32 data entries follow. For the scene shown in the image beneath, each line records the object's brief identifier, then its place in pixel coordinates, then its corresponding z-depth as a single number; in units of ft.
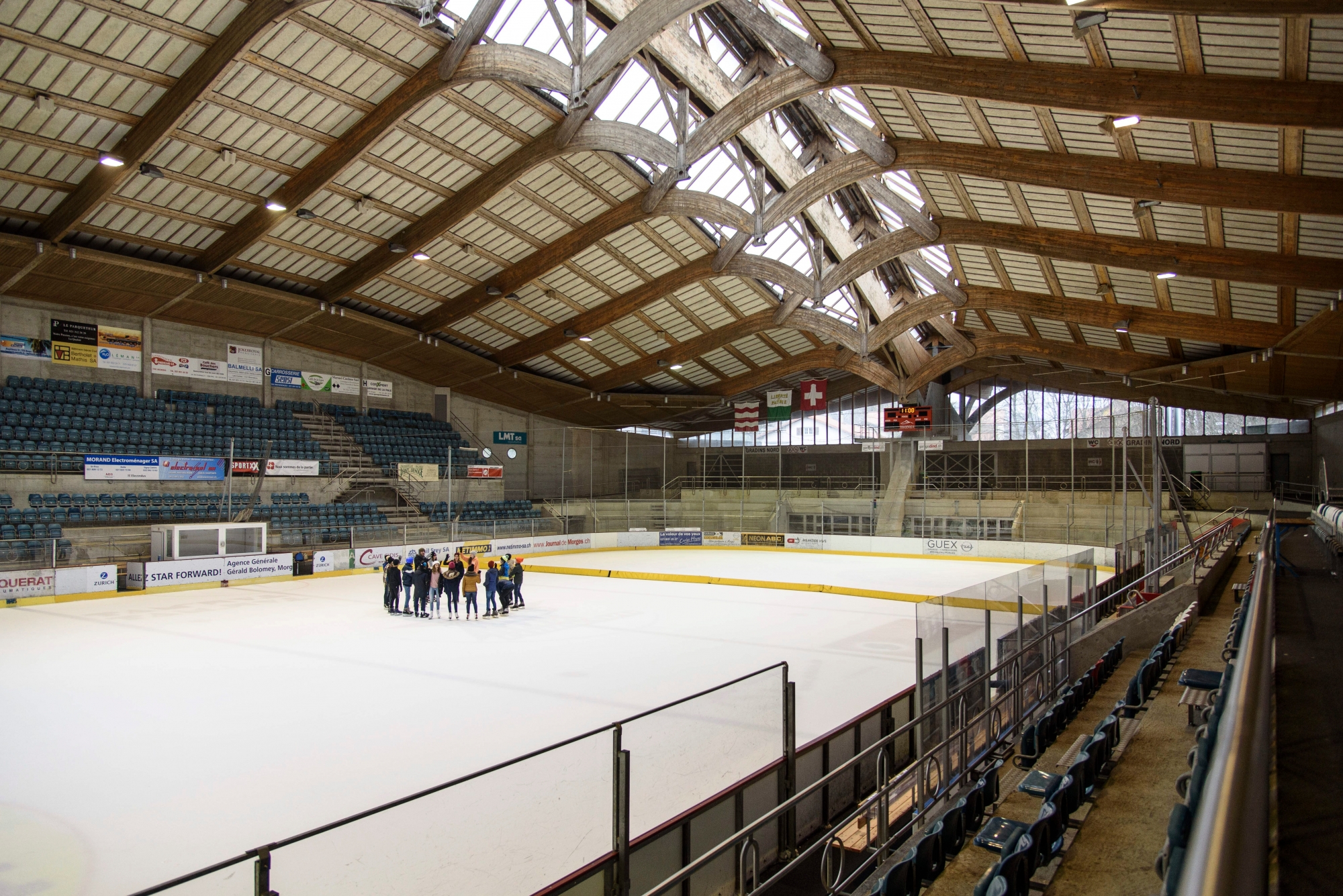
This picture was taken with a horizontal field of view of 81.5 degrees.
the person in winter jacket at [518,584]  58.18
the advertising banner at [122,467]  80.43
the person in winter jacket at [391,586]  57.16
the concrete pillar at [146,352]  90.27
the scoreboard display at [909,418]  117.08
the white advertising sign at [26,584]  60.95
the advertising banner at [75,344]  83.61
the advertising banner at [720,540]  117.39
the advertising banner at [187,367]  91.97
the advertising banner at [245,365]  99.17
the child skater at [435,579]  56.97
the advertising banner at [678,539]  115.55
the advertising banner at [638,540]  112.57
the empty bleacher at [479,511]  107.96
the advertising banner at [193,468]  85.61
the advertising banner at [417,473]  106.32
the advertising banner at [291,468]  93.71
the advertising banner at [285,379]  103.76
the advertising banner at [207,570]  68.49
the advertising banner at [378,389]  116.16
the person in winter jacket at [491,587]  55.98
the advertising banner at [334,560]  81.05
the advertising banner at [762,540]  114.32
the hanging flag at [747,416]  127.54
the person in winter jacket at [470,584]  54.65
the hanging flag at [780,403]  127.85
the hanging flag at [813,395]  123.95
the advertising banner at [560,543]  101.96
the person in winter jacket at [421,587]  55.77
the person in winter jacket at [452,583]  55.26
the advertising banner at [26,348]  80.33
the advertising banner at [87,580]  64.39
